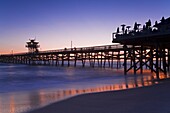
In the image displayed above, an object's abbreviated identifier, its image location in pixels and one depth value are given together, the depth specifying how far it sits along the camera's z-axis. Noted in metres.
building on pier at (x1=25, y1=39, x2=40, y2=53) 60.47
